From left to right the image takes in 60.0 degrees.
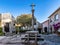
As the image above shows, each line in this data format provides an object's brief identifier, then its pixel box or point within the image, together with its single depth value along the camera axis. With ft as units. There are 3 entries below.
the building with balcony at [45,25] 45.33
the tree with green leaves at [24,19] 54.63
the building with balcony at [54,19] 32.65
